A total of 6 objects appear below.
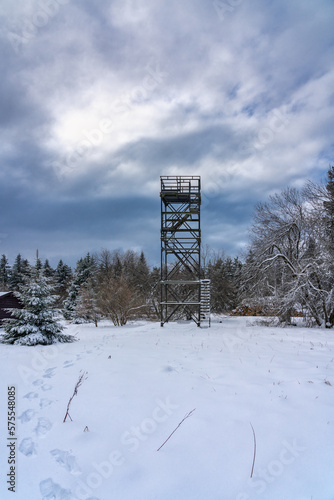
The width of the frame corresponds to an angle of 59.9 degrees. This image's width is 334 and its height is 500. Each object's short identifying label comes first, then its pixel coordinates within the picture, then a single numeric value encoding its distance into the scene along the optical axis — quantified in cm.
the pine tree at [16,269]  4991
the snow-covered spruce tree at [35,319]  975
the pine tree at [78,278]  3319
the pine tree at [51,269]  4721
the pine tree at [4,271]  5724
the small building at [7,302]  2262
